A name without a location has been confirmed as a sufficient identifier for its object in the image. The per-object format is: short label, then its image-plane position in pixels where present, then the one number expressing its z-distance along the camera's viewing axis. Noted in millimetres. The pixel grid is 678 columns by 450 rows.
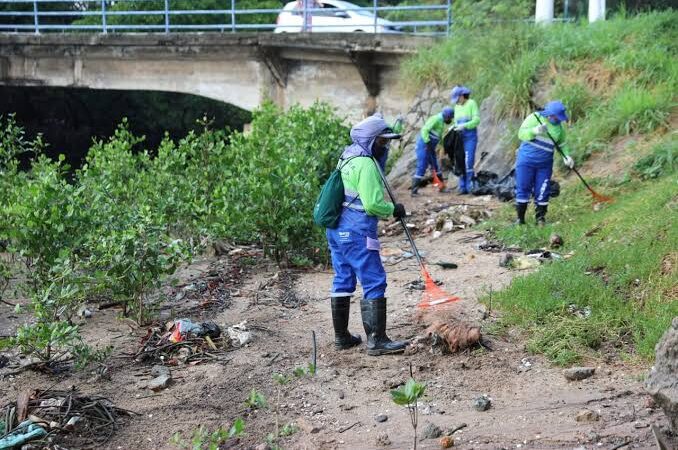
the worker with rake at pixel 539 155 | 10656
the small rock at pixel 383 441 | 5211
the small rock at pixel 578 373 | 5949
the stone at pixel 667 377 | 4457
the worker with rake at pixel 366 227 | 6711
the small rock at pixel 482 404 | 5594
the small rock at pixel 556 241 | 9789
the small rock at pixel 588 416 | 5148
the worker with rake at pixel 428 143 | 15727
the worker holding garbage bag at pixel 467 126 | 14953
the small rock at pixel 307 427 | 5586
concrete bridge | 20688
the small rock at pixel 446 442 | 5059
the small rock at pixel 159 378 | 6496
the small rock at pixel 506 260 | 9250
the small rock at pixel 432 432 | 5211
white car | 22359
